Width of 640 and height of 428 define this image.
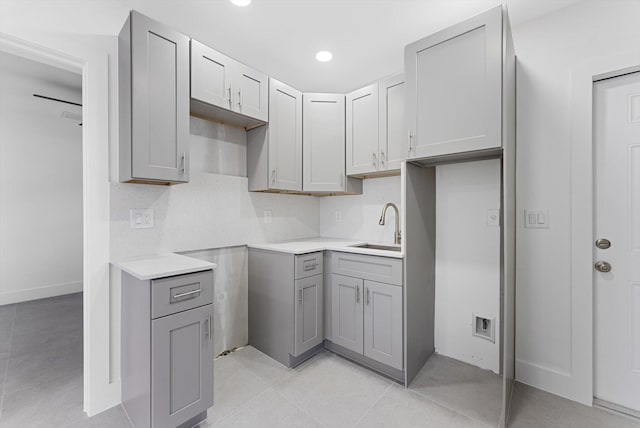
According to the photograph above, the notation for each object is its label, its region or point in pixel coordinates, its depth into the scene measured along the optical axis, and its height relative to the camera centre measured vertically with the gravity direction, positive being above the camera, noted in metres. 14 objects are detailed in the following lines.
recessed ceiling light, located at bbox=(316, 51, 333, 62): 2.35 +1.35
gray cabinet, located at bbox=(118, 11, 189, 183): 1.60 +0.68
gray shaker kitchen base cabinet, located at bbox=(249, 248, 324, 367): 2.17 -0.76
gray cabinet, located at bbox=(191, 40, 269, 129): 1.90 +0.93
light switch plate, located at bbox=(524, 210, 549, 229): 1.91 -0.05
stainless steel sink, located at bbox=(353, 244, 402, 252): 2.54 -0.32
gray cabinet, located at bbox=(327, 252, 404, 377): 1.97 -0.73
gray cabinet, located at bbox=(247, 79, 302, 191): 2.39 +0.60
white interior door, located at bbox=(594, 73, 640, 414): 1.68 -0.18
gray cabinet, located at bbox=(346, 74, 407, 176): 2.28 +0.75
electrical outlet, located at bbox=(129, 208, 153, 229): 1.85 -0.04
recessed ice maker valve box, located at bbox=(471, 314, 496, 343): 2.12 -0.90
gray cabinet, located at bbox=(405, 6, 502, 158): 1.55 +0.76
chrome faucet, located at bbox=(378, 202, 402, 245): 2.53 -0.08
